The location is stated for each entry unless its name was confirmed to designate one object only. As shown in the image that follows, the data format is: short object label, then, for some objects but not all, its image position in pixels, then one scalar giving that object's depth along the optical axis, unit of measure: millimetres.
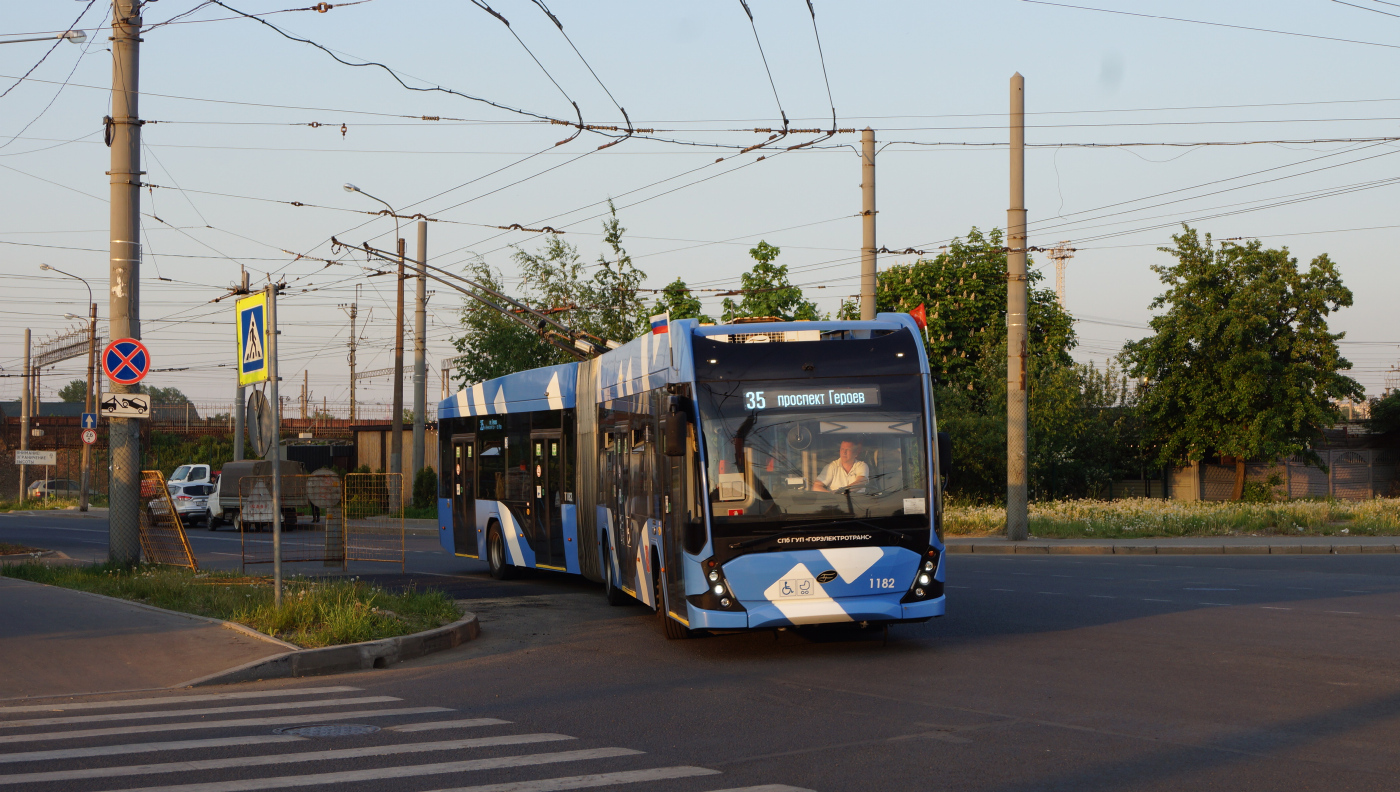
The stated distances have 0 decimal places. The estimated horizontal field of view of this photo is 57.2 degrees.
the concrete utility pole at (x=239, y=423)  44688
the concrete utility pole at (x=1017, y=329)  24219
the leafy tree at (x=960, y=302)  50344
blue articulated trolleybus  10828
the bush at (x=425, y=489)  42000
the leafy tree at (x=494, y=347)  44281
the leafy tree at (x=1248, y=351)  38438
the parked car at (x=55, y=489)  63500
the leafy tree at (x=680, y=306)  41219
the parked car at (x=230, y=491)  38656
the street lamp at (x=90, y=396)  48662
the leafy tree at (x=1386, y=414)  42688
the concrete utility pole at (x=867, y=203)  24625
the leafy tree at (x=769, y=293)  40156
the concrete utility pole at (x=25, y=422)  56278
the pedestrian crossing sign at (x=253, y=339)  12398
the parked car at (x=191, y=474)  45306
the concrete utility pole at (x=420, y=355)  36219
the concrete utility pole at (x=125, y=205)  16594
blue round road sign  15477
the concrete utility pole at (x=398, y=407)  37125
